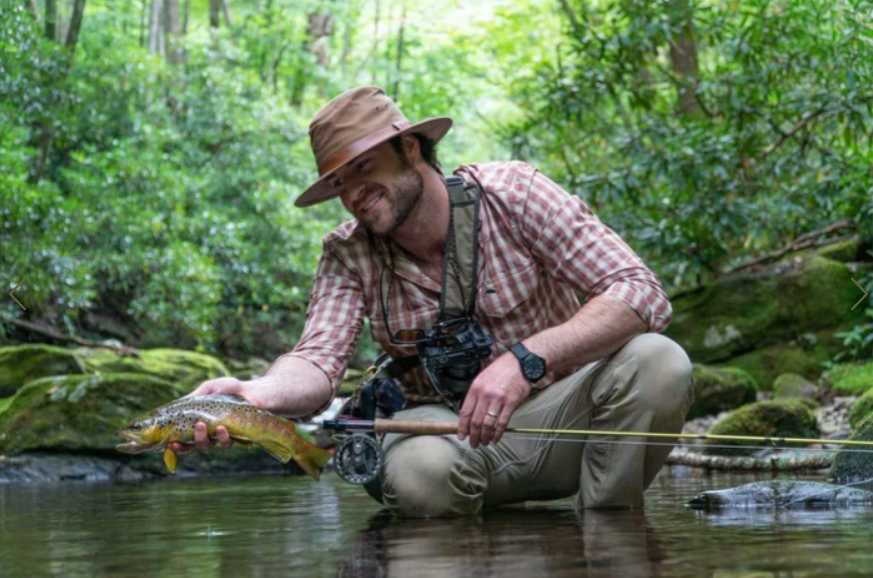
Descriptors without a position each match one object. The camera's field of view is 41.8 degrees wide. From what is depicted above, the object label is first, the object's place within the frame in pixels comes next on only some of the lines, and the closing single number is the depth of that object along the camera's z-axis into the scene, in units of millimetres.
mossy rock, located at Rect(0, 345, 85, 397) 9898
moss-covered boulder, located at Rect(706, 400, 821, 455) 6910
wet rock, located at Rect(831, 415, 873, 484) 4527
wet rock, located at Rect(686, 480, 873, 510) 4000
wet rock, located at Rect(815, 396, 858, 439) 6988
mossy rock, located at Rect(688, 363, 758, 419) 8984
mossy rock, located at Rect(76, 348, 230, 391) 10297
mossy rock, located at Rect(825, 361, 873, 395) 8695
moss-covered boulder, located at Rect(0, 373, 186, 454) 8508
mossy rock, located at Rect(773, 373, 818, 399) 9188
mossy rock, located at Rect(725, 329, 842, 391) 10031
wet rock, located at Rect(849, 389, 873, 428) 6105
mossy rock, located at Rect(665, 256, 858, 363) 10164
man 3744
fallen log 6180
